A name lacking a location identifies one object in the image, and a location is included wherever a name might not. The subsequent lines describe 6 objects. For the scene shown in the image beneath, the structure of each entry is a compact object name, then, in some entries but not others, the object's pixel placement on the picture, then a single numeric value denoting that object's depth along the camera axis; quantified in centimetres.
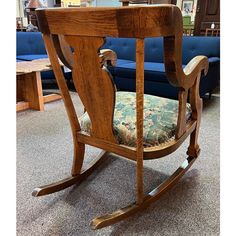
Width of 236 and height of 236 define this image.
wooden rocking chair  71
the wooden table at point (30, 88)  246
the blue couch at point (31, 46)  353
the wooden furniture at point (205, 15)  477
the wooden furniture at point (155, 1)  544
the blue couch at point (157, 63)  247
